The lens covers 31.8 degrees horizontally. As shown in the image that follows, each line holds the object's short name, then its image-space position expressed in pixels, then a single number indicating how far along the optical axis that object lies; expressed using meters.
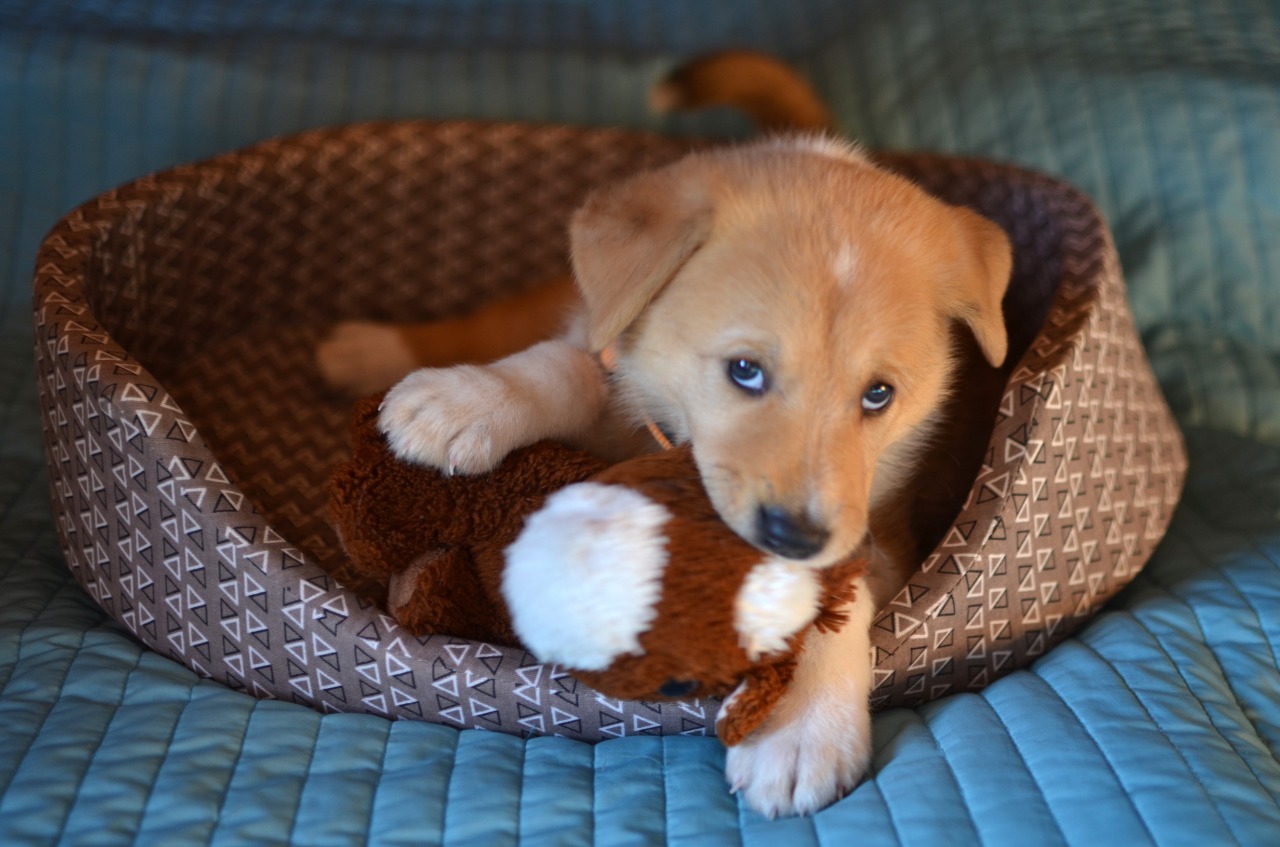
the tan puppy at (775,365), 0.75
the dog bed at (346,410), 0.79
